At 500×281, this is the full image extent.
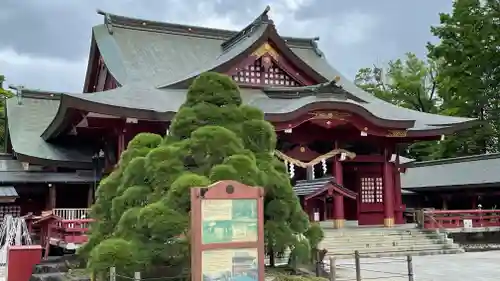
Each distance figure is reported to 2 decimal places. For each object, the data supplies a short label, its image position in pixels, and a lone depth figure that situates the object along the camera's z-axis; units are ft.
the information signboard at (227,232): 24.40
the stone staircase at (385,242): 56.80
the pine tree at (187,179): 27.22
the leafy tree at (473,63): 109.09
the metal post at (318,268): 34.04
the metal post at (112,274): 25.55
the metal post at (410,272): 33.37
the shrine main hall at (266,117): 59.06
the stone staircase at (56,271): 40.80
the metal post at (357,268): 33.55
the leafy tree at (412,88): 143.19
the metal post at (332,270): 31.64
